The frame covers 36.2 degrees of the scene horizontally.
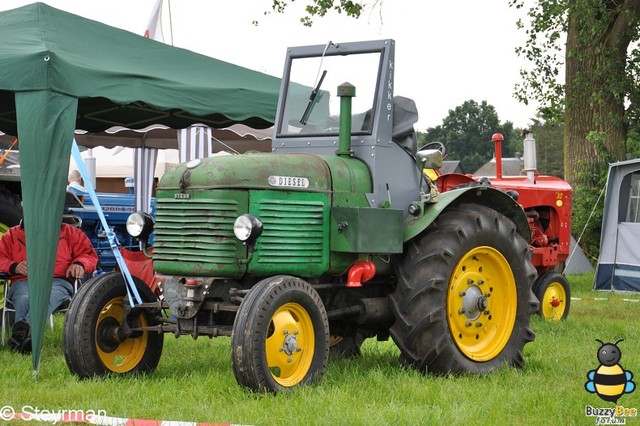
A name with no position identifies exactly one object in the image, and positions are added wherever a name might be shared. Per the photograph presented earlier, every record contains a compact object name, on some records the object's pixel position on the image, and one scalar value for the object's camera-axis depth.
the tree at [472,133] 81.75
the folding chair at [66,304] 7.99
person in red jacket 7.68
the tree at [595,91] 16.38
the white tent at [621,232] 13.81
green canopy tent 6.52
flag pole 13.71
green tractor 5.61
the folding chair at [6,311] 7.85
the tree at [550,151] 75.35
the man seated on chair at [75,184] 12.08
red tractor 10.27
